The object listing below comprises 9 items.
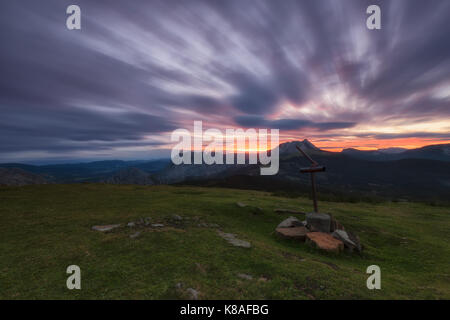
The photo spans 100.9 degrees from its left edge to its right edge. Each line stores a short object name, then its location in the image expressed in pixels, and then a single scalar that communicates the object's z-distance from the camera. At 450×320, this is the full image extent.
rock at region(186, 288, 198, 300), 5.88
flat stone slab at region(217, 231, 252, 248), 10.82
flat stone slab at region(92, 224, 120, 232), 12.62
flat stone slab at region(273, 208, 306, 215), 20.23
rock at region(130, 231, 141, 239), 11.17
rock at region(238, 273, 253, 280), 7.29
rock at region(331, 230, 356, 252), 12.54
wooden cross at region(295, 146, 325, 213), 14.96
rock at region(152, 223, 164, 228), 13.55
